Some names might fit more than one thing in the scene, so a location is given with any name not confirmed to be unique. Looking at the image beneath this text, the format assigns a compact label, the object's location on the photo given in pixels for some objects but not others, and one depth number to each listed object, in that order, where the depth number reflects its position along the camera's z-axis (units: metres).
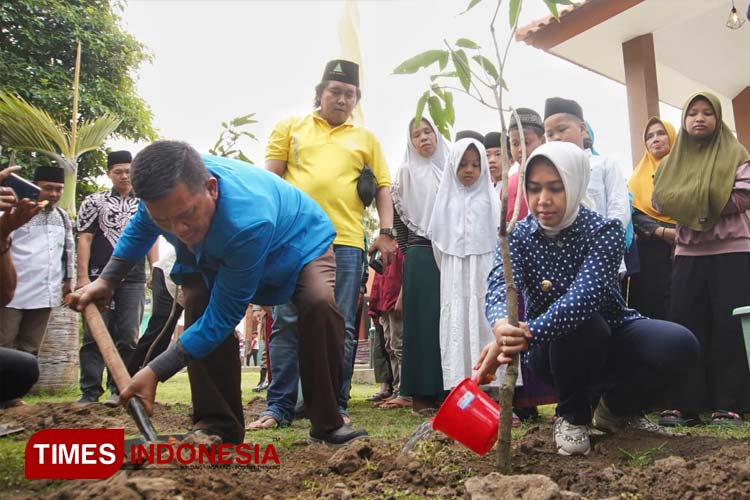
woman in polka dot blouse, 2.32
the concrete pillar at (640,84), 7.29
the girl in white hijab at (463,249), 3.64
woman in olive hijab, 3.31
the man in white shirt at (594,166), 3.31
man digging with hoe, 2.11
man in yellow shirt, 3.38
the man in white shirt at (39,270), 4.73
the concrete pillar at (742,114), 9.23
